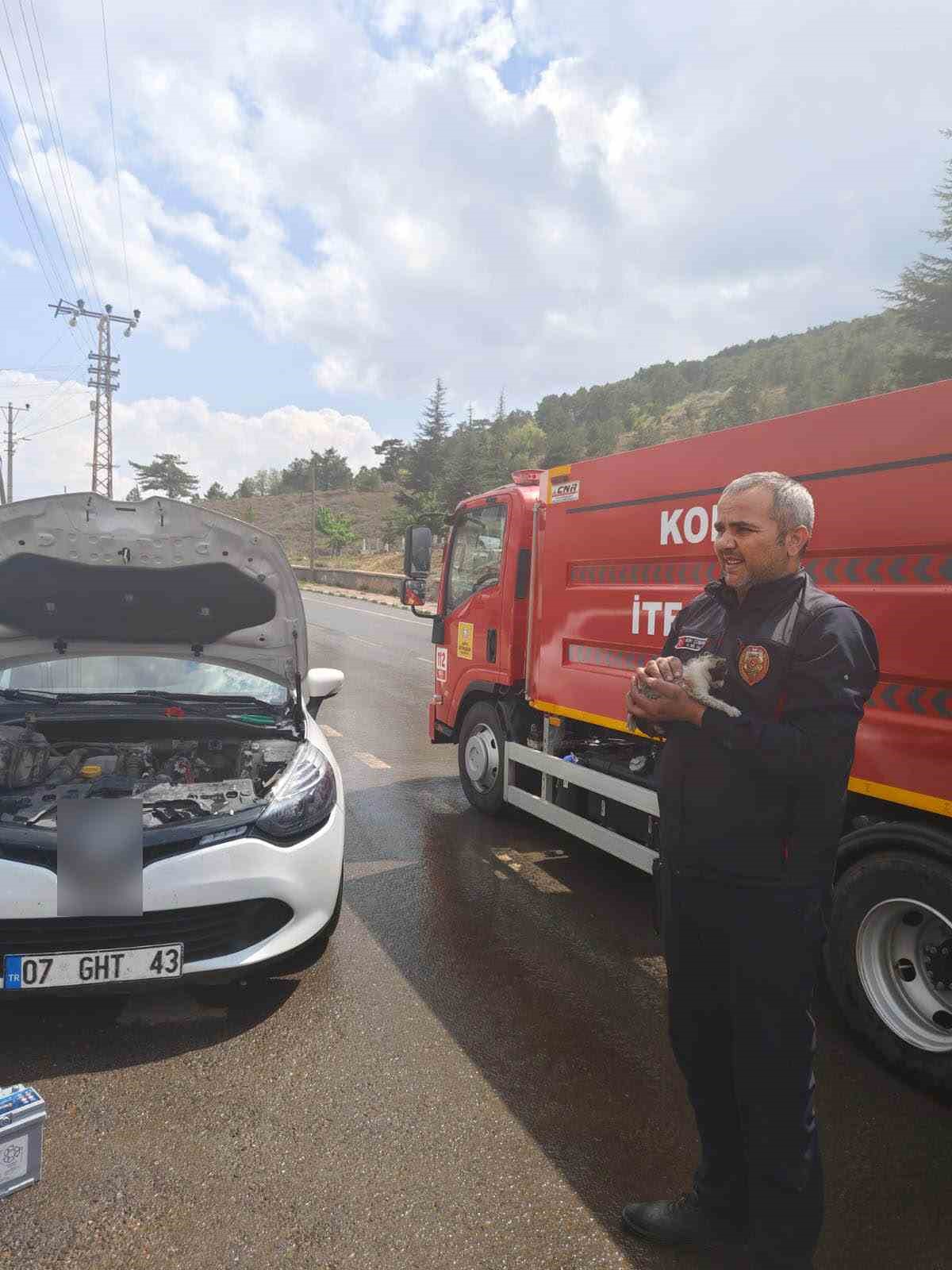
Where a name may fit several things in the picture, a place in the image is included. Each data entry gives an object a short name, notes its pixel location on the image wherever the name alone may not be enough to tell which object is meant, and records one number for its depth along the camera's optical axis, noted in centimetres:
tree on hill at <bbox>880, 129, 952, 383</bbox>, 3375
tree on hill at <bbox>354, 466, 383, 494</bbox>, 11525
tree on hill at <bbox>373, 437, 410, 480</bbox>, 11450
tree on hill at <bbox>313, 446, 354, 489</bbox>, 12088
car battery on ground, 206
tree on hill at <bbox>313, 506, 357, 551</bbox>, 7594
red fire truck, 267
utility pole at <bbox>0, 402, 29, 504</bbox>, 5731
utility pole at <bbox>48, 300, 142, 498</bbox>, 4153
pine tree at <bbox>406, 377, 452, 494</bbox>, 8044
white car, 273
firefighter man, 168
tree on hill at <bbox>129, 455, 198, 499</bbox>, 11038
